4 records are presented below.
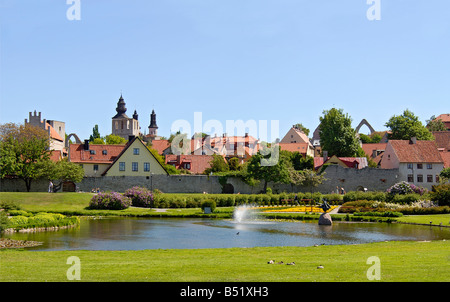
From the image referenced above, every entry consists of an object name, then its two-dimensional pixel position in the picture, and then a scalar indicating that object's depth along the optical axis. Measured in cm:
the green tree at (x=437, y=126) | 10931
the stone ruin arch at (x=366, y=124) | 14535
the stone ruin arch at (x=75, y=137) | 14638
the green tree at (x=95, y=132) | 13938
